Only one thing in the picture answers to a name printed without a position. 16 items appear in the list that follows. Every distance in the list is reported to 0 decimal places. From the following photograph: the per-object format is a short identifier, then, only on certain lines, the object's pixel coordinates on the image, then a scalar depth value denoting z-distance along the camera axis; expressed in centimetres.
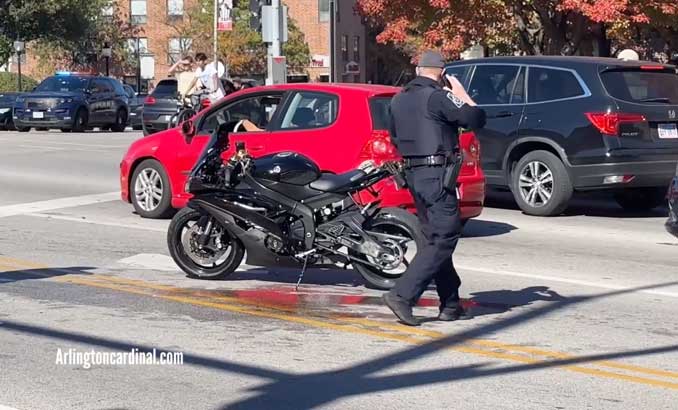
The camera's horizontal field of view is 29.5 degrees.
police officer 829
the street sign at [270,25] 2325
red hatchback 1208
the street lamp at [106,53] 5806
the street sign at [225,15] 2958
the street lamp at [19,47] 5066
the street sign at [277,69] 2242
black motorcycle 953
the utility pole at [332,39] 2615
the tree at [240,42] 5884
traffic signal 2373
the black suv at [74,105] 3353
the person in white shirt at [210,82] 2298
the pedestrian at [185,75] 2358
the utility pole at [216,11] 3377
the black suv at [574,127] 1466
